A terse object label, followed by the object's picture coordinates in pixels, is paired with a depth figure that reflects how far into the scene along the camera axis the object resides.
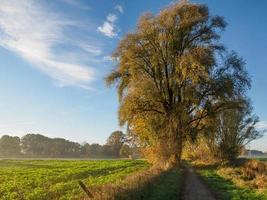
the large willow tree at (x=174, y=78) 43.69
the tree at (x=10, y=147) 170.88
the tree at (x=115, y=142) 126.03
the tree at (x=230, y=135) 55.97
